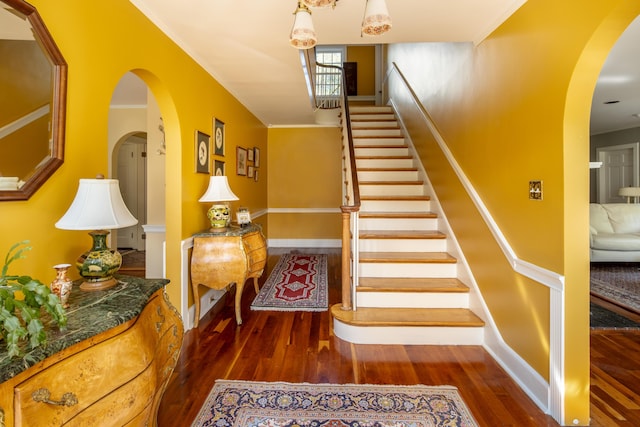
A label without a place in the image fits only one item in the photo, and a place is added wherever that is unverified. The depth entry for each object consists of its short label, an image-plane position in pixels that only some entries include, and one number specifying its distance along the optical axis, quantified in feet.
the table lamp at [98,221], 3.94
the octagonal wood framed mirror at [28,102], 3.73
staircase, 7.73
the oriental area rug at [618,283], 10.27
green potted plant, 2.47
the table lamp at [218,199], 8.79
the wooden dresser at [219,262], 8.61
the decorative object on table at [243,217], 10.50
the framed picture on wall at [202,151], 9.16
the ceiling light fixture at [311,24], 4.61
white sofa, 14.60
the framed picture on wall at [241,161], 13.04
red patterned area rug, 10.21
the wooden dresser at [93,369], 2.60
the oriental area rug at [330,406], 5.17
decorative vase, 3.55
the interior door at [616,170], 19.90
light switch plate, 5.65
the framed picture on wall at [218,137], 10.48
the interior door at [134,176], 18.78
